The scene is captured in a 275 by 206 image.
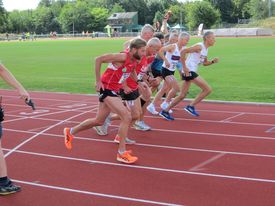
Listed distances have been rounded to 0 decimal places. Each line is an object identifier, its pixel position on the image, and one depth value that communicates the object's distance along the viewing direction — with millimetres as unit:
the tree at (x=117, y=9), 137625
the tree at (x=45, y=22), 121750
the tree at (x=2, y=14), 78562
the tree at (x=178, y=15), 104500
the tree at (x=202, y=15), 89938
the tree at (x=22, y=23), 119875
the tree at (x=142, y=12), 128500
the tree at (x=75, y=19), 115375
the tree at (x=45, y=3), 168000
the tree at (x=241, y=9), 107688
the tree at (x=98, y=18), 120750
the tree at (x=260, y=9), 96375
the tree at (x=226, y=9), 110188
